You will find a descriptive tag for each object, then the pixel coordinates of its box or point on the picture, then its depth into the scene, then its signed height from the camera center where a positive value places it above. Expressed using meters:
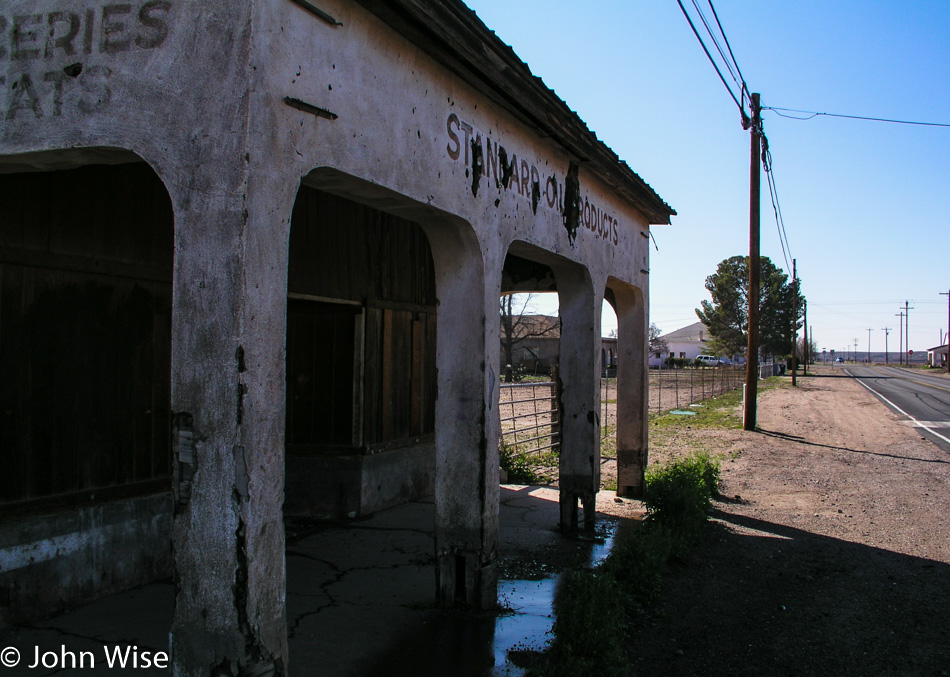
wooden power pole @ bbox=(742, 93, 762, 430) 16.45 +2.19
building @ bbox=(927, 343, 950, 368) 128.99 +0.07
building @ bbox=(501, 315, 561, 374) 53.27 +0.02
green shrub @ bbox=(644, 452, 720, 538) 7.40 -1.59
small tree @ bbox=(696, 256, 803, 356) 65.06 +4.23
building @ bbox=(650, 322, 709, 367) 113.00 +2.12
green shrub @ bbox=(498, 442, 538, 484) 10.84 -1.80
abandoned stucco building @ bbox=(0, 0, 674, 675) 3.09 +0.50
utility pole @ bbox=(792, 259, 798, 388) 44.03 +2.95
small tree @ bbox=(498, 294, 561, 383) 43.44 +1.76
